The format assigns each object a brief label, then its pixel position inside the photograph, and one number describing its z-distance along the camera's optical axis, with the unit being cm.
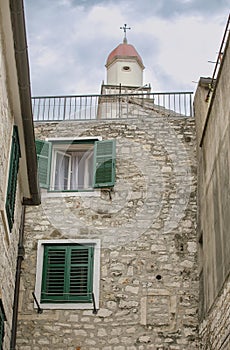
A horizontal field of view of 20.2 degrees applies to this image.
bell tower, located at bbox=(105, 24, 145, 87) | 2210
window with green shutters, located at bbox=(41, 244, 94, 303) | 1229
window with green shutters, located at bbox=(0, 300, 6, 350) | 870
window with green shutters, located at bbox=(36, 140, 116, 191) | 1352
